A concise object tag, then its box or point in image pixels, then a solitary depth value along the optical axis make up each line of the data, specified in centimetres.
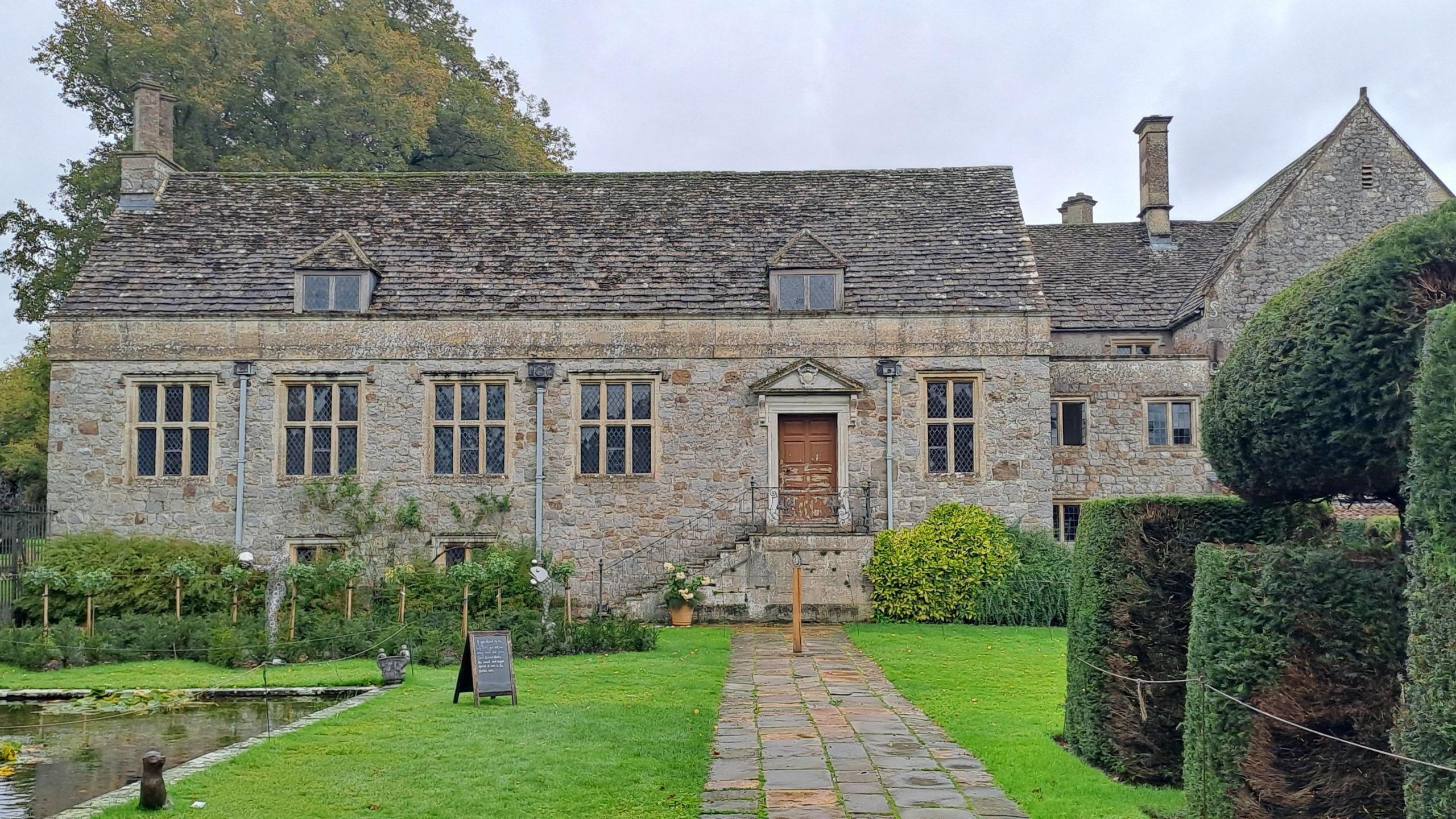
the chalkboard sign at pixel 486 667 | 1244
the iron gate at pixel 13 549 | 1934
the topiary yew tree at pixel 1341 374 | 666
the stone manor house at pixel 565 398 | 2217
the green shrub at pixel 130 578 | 1945
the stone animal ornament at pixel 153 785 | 796
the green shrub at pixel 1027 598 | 2062
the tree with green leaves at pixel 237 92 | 3172
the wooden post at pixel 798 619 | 1669
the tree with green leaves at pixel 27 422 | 3181
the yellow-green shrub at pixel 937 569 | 2083
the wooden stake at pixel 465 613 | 1767
